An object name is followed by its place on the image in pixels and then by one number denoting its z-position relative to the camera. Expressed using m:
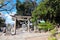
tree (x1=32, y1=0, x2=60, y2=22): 5.23
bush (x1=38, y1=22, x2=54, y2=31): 5.65
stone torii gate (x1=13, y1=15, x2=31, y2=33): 6.88
